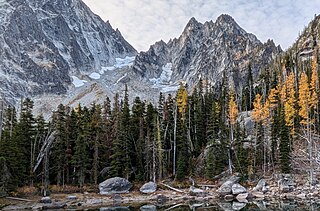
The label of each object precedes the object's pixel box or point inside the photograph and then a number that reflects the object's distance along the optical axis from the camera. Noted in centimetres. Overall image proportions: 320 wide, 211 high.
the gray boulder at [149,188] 5344
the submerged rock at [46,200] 4491
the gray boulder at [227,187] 5246
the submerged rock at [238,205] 3877
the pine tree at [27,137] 5414
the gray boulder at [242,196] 4912
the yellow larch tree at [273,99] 7575
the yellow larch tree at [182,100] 6750
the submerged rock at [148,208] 3938
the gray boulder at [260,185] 5281
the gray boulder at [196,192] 5196
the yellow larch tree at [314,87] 6384
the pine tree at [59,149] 5547
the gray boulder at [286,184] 5097
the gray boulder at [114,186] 5228
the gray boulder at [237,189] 5141
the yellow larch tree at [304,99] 5840
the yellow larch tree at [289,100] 6451
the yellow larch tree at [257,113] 6715
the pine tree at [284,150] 5550
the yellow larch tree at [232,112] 6856
